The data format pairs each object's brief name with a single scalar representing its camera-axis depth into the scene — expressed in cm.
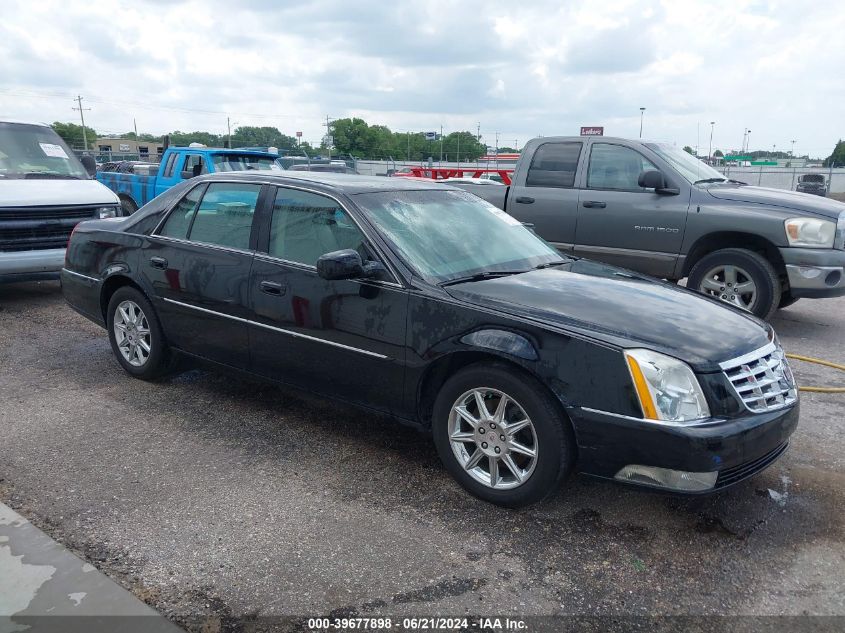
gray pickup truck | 669
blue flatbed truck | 1120
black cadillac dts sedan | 306
